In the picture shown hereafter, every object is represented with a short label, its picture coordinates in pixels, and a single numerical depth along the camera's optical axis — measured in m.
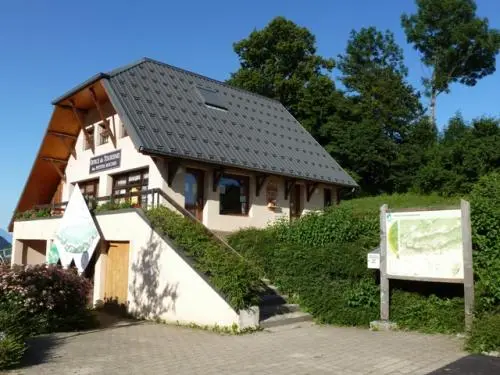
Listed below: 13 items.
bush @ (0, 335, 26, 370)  6.99
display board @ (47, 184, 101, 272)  15.34
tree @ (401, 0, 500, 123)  36.84
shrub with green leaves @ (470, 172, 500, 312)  8.90
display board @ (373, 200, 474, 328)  9.27
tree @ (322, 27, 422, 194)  29.69
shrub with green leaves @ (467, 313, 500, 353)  7.62
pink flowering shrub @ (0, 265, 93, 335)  9.81
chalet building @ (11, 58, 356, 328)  16.02
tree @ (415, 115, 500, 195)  24.05
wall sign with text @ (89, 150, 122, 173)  18.19
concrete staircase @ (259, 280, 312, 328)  10.59
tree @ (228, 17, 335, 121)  34.28
